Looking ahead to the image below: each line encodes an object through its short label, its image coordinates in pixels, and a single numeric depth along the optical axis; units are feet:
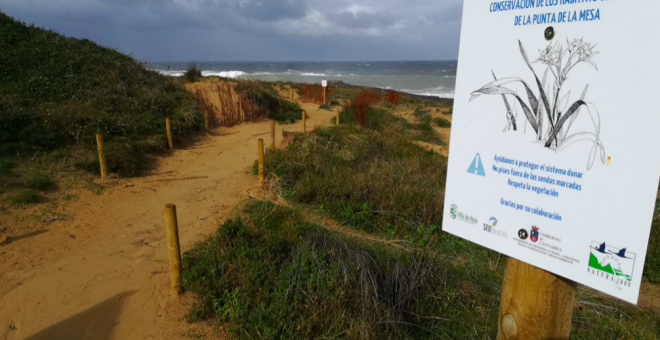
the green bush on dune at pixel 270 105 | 50.52
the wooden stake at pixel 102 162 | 23.57
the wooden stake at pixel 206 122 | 40.16
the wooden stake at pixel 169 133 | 31.62
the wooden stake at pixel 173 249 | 12.83
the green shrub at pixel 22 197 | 19.27
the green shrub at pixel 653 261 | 15.66
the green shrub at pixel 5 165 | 21.90
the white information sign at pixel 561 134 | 3.97
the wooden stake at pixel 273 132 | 29.99
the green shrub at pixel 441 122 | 55.98
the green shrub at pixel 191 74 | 61.41
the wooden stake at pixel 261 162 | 23.58
